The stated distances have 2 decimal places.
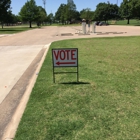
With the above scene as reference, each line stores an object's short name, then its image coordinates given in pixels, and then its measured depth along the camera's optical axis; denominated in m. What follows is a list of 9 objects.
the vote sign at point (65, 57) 5.38
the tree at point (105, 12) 94.81
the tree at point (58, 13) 137.27
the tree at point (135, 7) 58.03
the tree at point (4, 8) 42.91
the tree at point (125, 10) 70.57
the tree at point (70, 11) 100.76
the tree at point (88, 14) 97.75
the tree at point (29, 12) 59.72
